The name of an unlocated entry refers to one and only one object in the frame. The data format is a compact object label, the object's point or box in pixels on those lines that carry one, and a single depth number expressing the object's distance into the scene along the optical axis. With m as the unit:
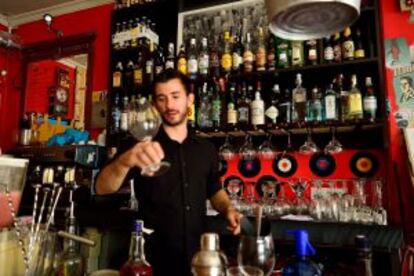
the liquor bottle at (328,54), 2.11
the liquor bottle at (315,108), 2.12
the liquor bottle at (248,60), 2.28
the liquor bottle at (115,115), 2.73
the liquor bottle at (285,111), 2.20
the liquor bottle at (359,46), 2.07
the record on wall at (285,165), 2.38
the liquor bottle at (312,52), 2.14
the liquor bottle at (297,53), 2.18
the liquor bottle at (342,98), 2.05
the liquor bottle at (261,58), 2.26
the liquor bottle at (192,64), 2.43
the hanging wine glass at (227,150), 2.40
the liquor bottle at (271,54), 2.25
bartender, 1.41
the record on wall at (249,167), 2.48
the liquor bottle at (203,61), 2.42
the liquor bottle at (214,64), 2.37
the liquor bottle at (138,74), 2.66
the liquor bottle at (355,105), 2.00
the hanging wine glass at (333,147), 2.13
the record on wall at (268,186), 2.36
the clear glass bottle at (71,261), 0.90
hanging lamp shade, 0.75
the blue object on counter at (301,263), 0.72
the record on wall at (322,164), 2.28
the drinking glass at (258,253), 0.64
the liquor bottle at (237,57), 2.33
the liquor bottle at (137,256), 0.77
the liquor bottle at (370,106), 1.97
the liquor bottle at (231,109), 2.28
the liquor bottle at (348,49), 2.08
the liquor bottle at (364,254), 0.67
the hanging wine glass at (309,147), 2.20
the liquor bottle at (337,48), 2.10
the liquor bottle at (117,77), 2.74
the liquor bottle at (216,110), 2.35
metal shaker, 0.66
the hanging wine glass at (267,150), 2.33
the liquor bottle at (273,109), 2.23
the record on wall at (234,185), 2.46
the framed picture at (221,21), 2.47
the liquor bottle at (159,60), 2.63
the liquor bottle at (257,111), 2.21
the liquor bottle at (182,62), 2.49
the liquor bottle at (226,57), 2.35
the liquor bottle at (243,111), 2.27
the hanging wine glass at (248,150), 2.37
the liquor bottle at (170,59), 2.54
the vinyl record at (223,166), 2.54
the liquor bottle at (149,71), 2.63
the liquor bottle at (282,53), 2.23
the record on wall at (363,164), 2.18
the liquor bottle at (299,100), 2.18
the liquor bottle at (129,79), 2.72
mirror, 3.30
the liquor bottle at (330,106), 2.07
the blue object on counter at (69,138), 2.81
